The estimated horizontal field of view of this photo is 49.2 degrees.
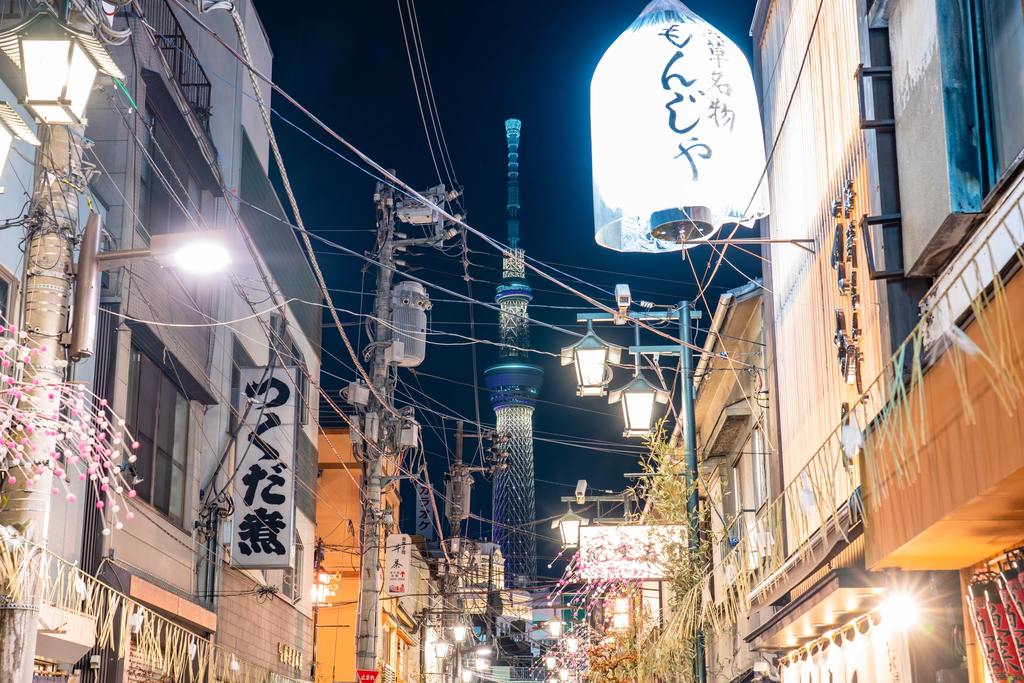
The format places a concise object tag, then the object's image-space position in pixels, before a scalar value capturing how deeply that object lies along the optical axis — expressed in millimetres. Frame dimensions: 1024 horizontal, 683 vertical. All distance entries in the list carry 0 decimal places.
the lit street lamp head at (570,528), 27578
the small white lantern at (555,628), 56562
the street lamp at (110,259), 9320
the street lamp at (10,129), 8492
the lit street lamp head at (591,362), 17812
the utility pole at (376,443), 24500
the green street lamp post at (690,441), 17438
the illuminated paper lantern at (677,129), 10414
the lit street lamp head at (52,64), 8633
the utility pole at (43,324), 8625
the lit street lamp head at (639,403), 18250
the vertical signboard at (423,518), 70375
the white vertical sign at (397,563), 39625
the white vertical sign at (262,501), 23859
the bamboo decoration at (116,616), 8602
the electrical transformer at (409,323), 27641
